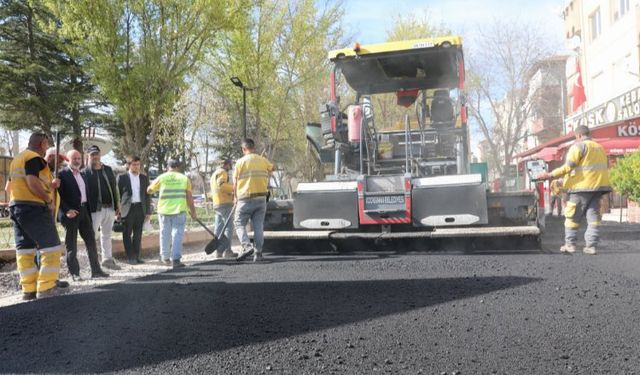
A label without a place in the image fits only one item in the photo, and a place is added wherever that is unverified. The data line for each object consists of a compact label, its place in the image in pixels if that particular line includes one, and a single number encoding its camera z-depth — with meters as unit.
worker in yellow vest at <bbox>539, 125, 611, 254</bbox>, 7.36
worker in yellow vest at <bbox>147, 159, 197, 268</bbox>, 7.45
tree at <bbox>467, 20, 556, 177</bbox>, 30.72
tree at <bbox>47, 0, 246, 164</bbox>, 11.67
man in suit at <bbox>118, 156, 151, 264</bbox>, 7.84
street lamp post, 14.54
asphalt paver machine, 7.23
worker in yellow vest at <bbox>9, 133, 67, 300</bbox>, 5.31
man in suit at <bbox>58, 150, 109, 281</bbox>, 6.34
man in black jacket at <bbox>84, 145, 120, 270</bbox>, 7.08
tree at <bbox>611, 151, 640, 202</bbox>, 11.38
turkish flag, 24.18
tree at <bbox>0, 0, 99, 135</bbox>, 22.05
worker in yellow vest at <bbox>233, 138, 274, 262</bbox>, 7.59
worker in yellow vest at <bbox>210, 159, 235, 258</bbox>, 8.35
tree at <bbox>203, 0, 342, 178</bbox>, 16.89
